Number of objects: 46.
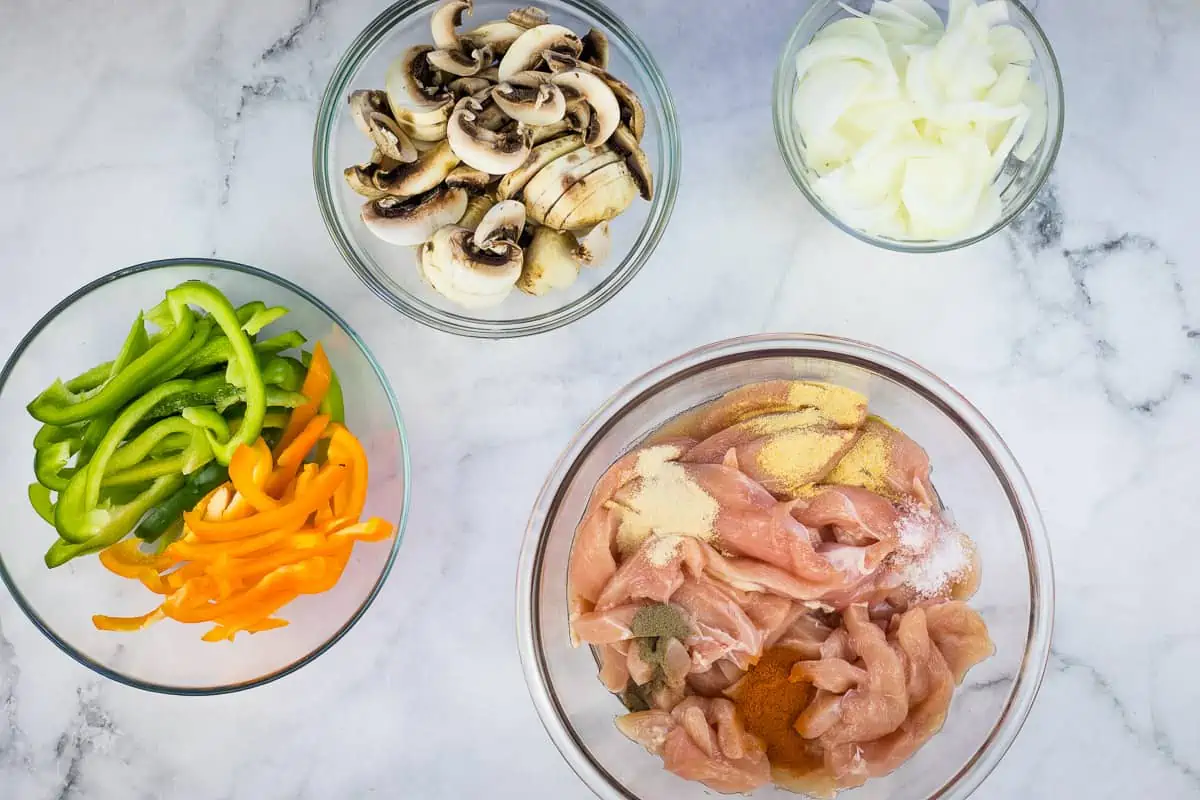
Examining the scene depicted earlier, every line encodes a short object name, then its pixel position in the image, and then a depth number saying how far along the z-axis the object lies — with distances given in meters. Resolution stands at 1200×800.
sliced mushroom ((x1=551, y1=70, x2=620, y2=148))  0.74
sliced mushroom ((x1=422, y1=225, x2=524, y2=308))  0.74
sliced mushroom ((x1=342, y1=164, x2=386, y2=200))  0.76
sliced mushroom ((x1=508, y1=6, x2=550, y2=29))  0.76
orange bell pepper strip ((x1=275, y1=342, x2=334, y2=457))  0.77
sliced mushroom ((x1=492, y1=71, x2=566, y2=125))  0.73
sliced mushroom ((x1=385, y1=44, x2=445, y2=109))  0.75
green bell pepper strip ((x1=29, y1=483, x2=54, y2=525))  0.78
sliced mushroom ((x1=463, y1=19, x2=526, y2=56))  0.76
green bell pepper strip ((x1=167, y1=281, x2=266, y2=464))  0.74
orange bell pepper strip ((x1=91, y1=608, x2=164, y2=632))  0.77
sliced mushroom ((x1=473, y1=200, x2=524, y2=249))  0.74
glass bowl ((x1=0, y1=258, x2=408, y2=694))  0.80
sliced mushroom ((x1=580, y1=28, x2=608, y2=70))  0.77
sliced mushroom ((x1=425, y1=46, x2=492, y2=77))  0.75
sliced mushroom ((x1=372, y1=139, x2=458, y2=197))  0.75
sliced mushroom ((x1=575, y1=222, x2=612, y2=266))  0.76
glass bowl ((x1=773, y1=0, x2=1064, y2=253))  0.78
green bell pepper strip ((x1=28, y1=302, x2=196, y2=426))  0.75
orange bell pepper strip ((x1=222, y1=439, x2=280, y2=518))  0.74
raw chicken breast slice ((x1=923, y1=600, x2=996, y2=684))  0.76
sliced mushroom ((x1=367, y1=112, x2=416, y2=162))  0.75
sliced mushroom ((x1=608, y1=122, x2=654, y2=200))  0.75
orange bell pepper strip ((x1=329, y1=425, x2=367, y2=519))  0.77
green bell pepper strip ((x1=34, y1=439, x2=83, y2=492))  0.77
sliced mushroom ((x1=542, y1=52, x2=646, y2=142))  0.75
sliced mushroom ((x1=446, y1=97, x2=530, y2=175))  0.73
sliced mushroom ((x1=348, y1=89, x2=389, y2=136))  0.75
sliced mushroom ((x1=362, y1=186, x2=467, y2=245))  0.75
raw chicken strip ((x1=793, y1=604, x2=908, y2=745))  0.74
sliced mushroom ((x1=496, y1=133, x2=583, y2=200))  0.75
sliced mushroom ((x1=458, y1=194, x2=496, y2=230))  0.76
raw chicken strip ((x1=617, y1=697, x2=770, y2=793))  0.74
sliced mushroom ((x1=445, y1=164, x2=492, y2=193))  0.75
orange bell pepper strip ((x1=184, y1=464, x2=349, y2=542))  0.74
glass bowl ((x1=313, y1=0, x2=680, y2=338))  0.79
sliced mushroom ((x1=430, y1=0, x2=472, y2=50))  0.75
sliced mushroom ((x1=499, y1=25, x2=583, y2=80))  0.74
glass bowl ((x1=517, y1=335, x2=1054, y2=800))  0.78
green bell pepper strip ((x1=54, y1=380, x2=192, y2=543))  0.75
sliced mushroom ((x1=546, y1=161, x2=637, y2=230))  0.75
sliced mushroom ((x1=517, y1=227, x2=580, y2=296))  0.76
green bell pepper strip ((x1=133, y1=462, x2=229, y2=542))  0.77
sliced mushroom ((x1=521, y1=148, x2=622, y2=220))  0.74
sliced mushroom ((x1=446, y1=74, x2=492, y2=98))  0.76
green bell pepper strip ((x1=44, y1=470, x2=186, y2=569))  0.76
